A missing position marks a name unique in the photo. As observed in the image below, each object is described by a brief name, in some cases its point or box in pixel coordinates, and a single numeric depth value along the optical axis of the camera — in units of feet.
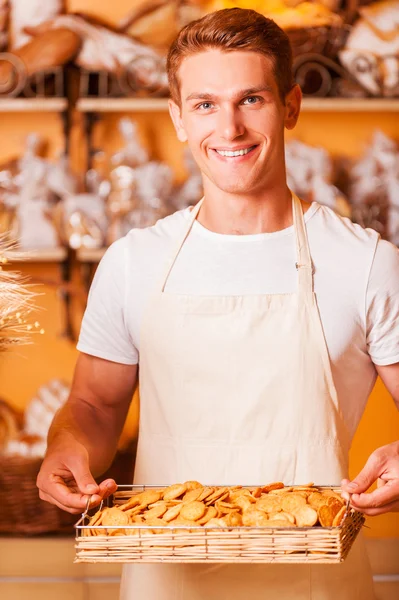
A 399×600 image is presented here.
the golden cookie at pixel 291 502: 5.67
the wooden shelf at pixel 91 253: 11.01
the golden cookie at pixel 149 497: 5.88
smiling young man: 6.47
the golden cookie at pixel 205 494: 5.83
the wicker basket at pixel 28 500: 10.88
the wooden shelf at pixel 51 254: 11.07
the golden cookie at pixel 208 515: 5.62
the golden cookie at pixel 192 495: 5.83
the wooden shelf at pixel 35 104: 11.07
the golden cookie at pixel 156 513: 5.71
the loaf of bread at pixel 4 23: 11.24
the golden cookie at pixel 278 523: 5.54
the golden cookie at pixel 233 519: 5.60
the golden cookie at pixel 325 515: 5.59
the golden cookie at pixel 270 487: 5.99
